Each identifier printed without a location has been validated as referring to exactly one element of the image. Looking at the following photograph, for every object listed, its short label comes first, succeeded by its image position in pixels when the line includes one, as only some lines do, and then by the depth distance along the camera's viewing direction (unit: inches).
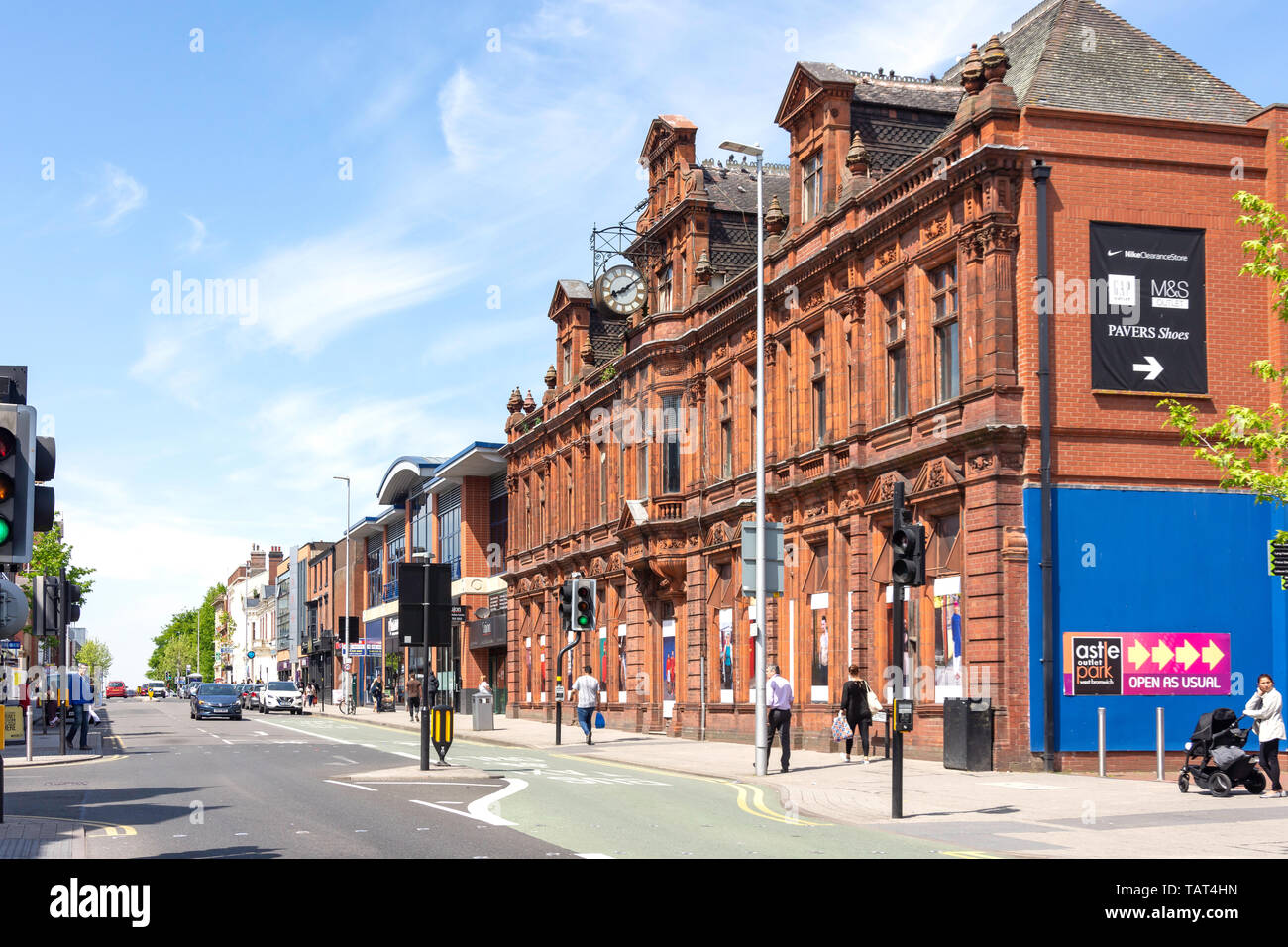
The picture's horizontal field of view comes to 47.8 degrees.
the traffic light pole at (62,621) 1138.0
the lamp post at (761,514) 949.8
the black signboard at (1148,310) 1004.6
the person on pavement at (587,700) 1365.7
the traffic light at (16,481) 455.8
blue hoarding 970.1
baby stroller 743.1
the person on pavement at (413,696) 2047.2
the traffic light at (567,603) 1243.8
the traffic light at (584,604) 1237.1
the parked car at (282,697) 2677.2
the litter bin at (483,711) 1691.7
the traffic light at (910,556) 655.1
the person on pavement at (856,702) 1083.3
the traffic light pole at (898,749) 661.9
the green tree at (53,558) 2656.3
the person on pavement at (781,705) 977.4
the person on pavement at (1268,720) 789.2
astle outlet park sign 969.5
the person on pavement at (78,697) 1282.0
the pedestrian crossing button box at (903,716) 652.1
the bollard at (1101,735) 927.7
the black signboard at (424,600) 948.0
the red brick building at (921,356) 989.2
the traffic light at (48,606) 1038.4
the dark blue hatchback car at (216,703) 2260.1
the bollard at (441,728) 924.6
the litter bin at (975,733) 944.3
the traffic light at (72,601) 1153.4
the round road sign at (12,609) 483.8
